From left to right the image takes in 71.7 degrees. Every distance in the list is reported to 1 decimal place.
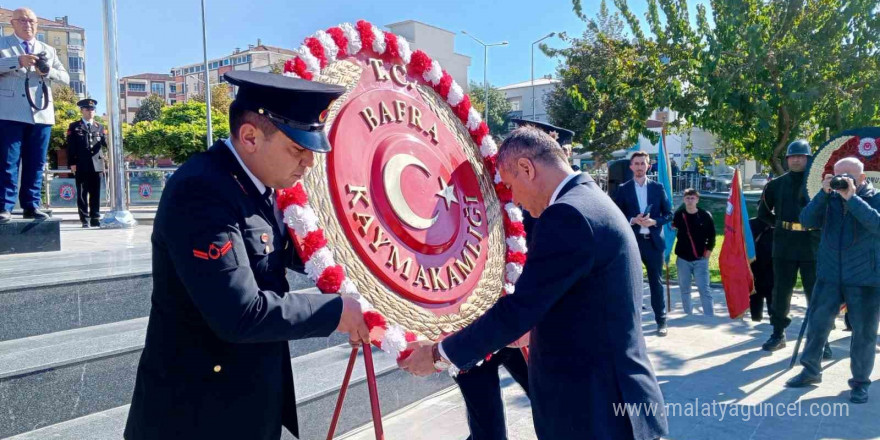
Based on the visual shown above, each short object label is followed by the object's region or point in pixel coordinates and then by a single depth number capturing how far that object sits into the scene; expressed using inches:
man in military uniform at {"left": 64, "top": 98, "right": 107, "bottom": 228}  339.3
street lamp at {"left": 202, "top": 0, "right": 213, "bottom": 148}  1175.6
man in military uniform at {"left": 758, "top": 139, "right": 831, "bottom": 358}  235.3
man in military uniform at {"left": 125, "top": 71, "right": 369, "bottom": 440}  61.7
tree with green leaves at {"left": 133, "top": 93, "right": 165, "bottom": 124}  2236.7
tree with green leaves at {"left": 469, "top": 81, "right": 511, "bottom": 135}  2134.6
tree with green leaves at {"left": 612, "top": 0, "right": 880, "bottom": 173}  370.0
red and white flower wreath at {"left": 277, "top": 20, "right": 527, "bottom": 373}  71.7
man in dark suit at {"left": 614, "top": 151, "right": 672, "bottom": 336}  270.8
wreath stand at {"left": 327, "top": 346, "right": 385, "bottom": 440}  70.4
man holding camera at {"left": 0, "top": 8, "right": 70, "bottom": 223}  203.9
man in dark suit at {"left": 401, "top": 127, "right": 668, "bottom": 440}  78.1
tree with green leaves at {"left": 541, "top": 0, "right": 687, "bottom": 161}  420.8
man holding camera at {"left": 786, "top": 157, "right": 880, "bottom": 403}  188.2
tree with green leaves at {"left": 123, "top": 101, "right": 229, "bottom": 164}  1269.7
